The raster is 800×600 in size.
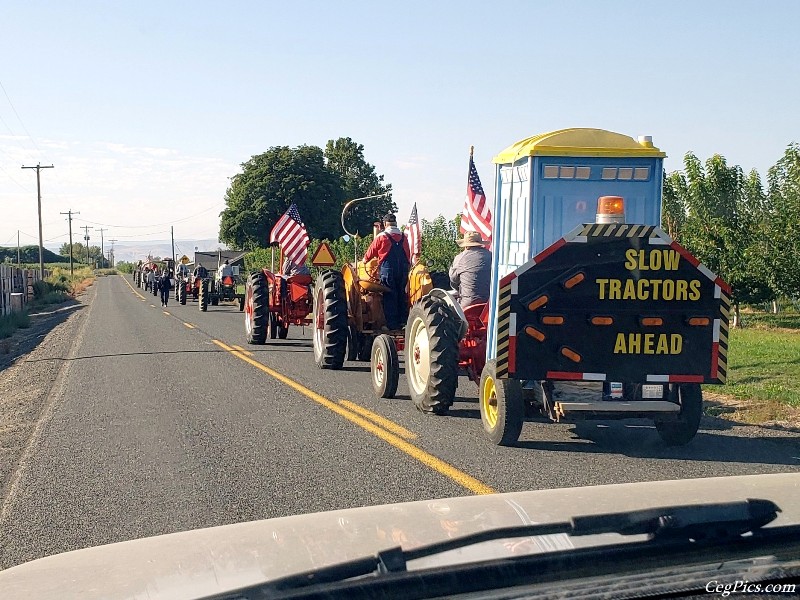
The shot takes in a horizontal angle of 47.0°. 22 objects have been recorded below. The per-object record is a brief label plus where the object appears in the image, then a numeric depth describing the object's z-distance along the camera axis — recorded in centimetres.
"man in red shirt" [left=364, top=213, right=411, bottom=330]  1291
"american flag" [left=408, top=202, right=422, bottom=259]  1550
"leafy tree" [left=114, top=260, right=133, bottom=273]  17158
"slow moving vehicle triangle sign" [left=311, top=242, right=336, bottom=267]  2162
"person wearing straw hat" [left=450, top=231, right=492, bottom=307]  943
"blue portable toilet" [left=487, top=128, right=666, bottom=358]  834
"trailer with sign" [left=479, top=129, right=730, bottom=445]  720
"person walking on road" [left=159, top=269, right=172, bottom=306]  3884
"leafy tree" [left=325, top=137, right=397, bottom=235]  8575
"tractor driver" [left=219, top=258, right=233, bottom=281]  3712
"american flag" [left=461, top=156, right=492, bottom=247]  1335
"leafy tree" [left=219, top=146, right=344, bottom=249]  6900
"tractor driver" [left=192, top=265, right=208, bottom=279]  3884
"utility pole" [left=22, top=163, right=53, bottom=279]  6600
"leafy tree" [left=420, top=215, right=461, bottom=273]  3244
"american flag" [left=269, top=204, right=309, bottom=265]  1881
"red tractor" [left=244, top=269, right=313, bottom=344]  1805
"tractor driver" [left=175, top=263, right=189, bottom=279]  4222
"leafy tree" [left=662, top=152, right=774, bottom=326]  2231
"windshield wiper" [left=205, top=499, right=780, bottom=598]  218
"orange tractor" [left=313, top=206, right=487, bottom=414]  885
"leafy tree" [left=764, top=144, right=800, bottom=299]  1917
